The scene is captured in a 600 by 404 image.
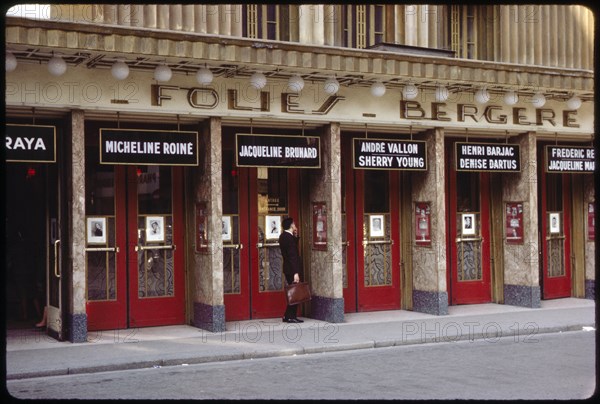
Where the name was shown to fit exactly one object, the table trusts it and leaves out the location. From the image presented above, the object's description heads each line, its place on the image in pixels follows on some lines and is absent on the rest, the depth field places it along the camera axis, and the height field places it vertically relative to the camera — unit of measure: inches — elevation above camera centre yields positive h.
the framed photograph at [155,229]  565.0 -3.4
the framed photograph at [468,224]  687.1 -4.2
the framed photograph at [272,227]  607.5 -3.6
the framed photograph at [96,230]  544.4 -3.3
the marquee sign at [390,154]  591.8 +48.3
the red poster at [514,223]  676.7 -4.0
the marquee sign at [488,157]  639.1 +48.6
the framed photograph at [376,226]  647.1 -4.4
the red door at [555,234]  727.1 -15.0
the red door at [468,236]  680.4 -14.0
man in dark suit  568.4 -21.5
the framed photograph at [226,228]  587.8 -3.6
